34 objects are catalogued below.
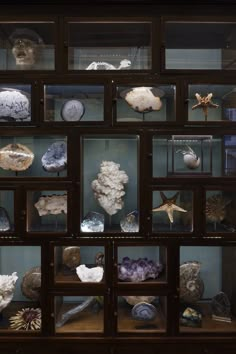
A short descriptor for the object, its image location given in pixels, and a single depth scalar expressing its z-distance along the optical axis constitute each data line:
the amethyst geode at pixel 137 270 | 2.08
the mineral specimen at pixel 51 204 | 2.10
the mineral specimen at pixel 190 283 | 2.14
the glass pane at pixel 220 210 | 2.10
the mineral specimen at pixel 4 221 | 2.06
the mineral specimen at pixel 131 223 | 2.07
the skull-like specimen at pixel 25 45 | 2.09
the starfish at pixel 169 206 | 2.08
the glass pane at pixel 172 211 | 2.07
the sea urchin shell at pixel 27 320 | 2.06
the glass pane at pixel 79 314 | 2.06
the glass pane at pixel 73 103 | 2.06
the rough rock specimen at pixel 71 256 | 2.13
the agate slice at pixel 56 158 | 2.07
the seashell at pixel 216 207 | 2.11
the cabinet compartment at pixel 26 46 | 2.07
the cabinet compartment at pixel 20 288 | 2.08
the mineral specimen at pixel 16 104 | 2.04
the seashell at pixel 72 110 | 2.06
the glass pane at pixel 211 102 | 2.09
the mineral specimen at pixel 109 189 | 2.14
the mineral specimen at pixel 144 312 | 2.09
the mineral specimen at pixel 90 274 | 2.06
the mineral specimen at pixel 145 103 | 2.06
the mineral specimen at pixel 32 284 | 2.15
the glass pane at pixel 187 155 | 2.08
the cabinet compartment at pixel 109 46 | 2.06
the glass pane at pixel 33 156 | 2.07
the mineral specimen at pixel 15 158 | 2.07
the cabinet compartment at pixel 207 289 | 2.09
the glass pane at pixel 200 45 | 2.07
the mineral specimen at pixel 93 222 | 2.06
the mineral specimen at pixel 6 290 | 2.10
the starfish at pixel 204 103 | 2.09
